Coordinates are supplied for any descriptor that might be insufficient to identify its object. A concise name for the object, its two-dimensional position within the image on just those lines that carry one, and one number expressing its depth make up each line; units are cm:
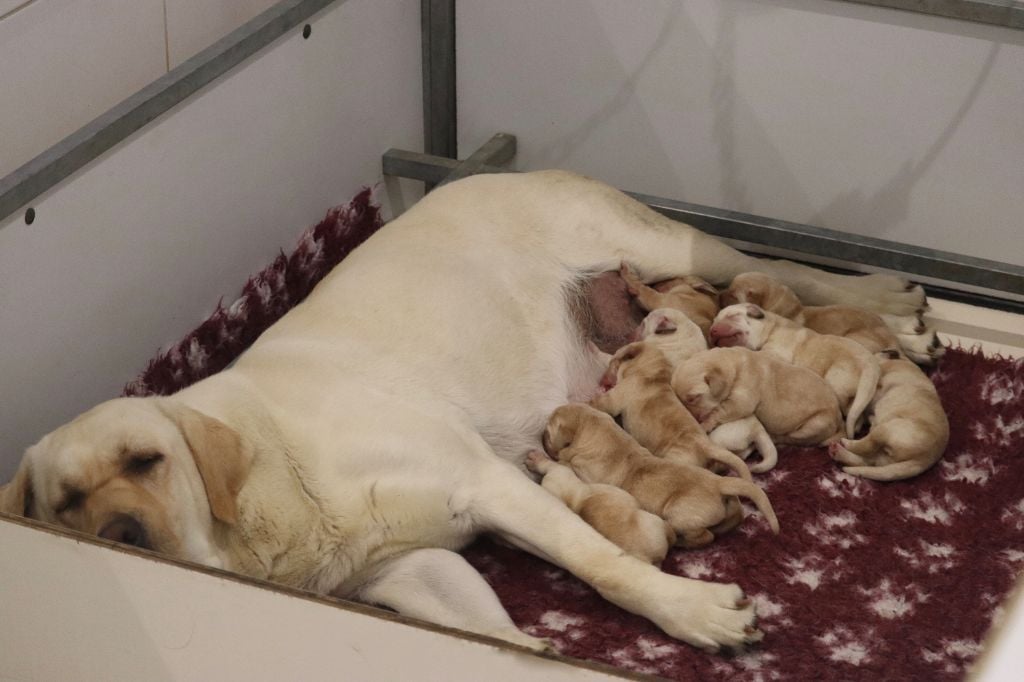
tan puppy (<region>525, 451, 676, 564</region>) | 217
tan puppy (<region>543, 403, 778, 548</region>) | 225
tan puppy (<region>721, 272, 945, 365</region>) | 268
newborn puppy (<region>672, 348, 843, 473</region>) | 244
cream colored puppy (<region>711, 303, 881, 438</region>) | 251
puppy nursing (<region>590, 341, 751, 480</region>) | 235
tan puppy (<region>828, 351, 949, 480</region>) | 245
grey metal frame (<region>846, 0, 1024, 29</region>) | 282
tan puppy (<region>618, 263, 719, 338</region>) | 272
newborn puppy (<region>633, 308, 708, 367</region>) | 256
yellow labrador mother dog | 183
